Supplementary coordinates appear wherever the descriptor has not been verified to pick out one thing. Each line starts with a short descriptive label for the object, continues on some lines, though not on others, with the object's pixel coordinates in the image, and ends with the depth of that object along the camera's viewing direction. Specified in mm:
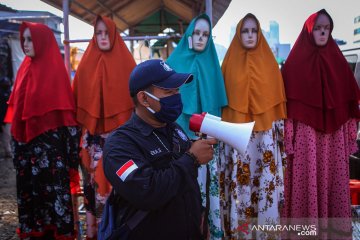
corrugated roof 4578
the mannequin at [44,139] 2955
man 1419
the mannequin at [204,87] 2895
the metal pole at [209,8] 3314
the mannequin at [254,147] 2938
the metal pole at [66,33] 3553
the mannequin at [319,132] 2943
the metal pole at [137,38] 3435
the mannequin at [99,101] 3018
